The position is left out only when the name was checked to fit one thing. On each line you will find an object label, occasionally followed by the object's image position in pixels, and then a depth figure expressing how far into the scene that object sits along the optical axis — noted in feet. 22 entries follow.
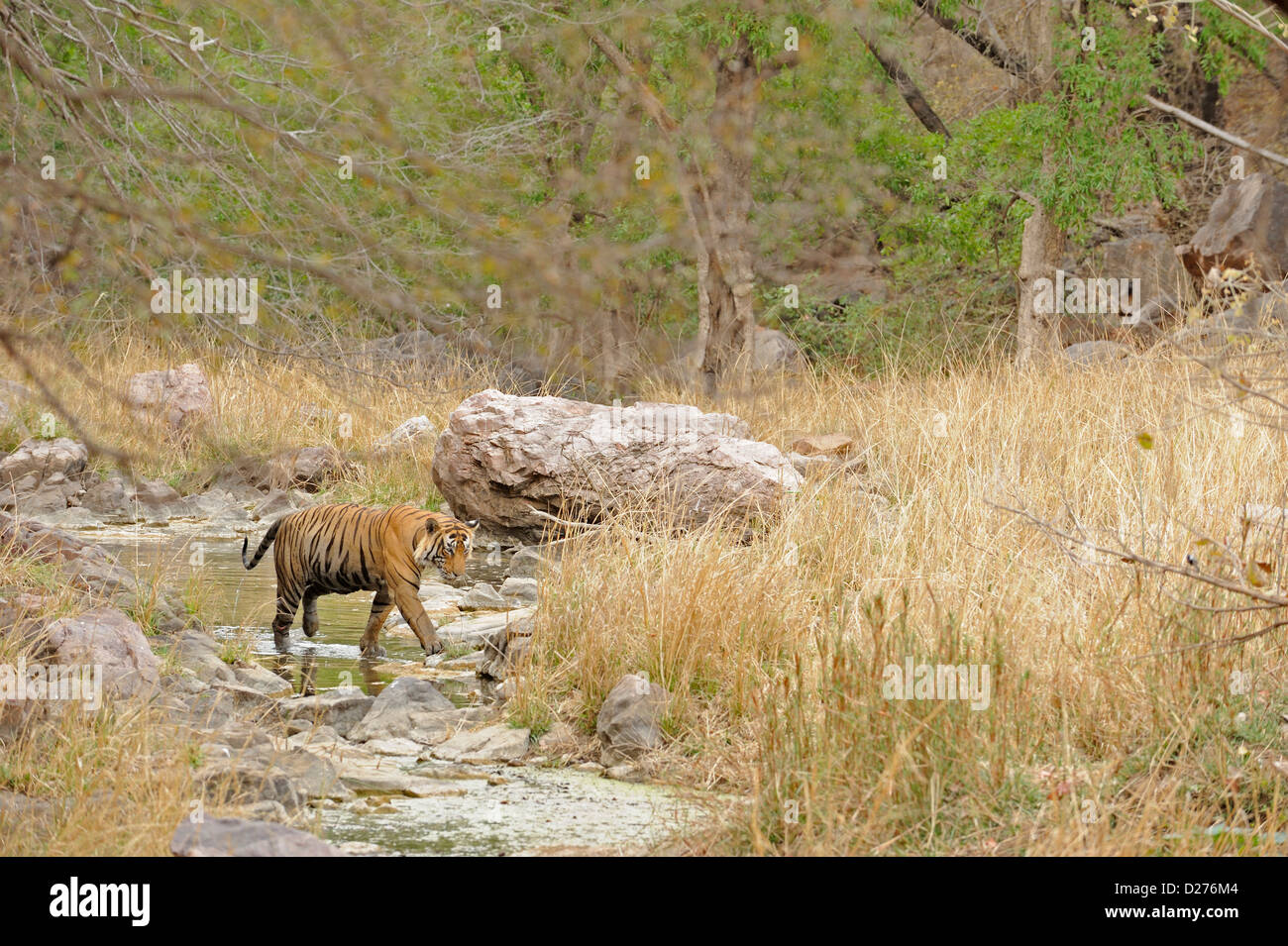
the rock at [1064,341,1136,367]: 72.64
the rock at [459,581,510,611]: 54.80
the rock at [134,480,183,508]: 79.56
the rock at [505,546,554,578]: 63.16
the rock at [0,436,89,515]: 77.10
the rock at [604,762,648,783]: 32.81
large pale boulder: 61.67
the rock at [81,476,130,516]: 79.51
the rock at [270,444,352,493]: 85.66
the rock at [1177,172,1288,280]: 96.27
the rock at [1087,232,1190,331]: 104.17
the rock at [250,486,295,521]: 80.28
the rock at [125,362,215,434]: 89.04
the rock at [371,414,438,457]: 83.71
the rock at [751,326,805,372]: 107.86
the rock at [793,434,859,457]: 70.23
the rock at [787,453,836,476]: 56.84
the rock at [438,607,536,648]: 48.07
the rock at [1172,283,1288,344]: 61.68
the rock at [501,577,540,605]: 56.44
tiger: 46.26
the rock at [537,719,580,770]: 34.86
